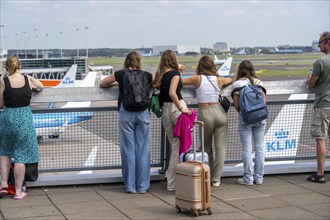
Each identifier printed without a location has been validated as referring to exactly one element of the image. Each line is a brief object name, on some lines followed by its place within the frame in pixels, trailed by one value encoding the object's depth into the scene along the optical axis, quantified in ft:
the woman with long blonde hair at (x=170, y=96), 23.31
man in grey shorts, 25.46
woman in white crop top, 24.44
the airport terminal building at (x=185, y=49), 613.27
